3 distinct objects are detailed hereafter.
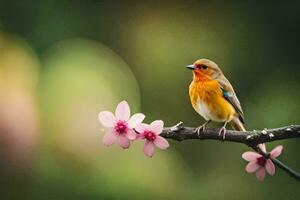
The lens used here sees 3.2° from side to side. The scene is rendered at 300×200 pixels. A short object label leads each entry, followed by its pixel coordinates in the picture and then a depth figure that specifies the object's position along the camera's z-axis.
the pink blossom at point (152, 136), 4.50
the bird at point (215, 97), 4.65
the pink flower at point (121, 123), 4.50
